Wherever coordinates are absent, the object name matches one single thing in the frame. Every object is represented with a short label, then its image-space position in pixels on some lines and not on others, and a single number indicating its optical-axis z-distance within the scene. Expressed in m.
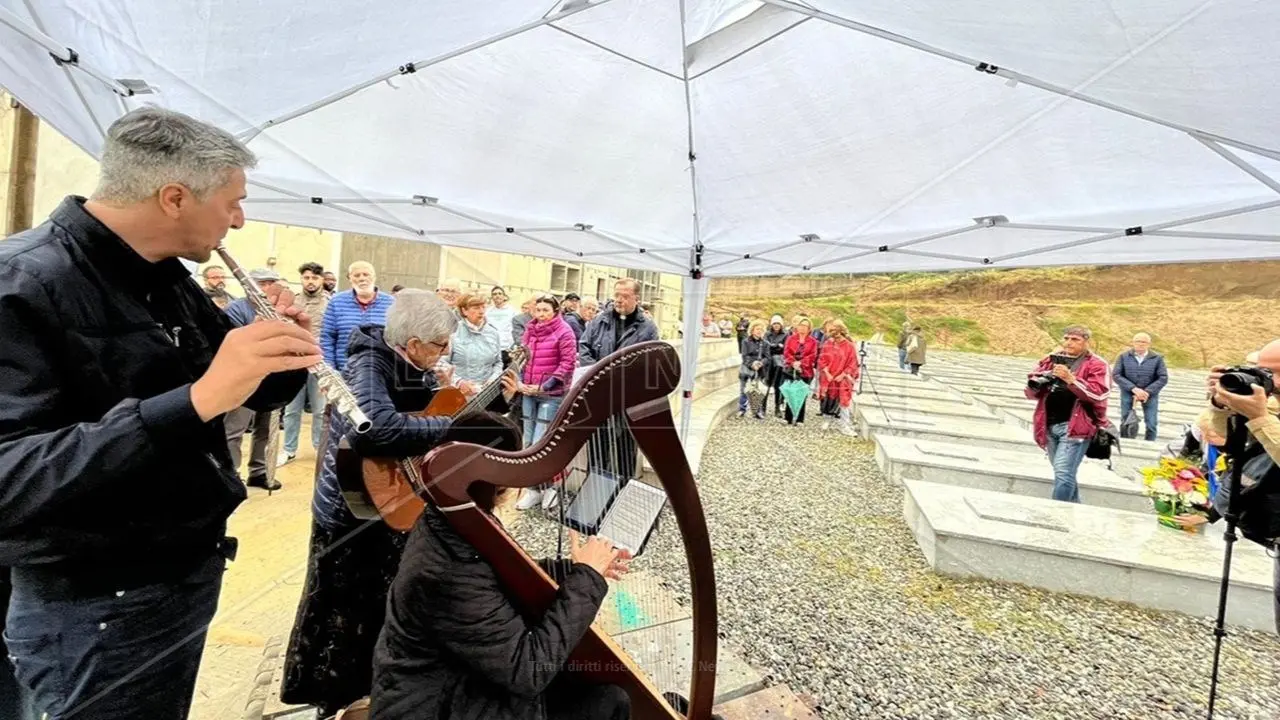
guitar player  1.76
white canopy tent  1.93
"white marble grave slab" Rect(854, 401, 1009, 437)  8.38
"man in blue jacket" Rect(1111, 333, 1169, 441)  7.41
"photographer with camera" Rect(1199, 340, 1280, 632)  1.86
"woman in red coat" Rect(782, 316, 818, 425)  9.41
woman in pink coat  4.48
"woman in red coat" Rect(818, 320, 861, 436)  9.11
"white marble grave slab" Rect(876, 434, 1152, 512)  5.00
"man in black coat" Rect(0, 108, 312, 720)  0.77
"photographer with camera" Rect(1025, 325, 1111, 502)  4.47
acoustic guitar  1.79
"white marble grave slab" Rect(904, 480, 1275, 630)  3.33
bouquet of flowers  3.93
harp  1.12
